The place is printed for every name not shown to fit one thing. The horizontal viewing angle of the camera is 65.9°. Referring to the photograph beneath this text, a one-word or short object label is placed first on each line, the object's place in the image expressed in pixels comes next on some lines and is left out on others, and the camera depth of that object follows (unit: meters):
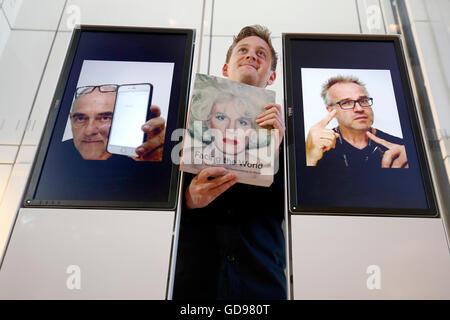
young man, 1.21
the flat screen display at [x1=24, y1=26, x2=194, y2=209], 1.30
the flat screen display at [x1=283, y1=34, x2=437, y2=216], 1.28
